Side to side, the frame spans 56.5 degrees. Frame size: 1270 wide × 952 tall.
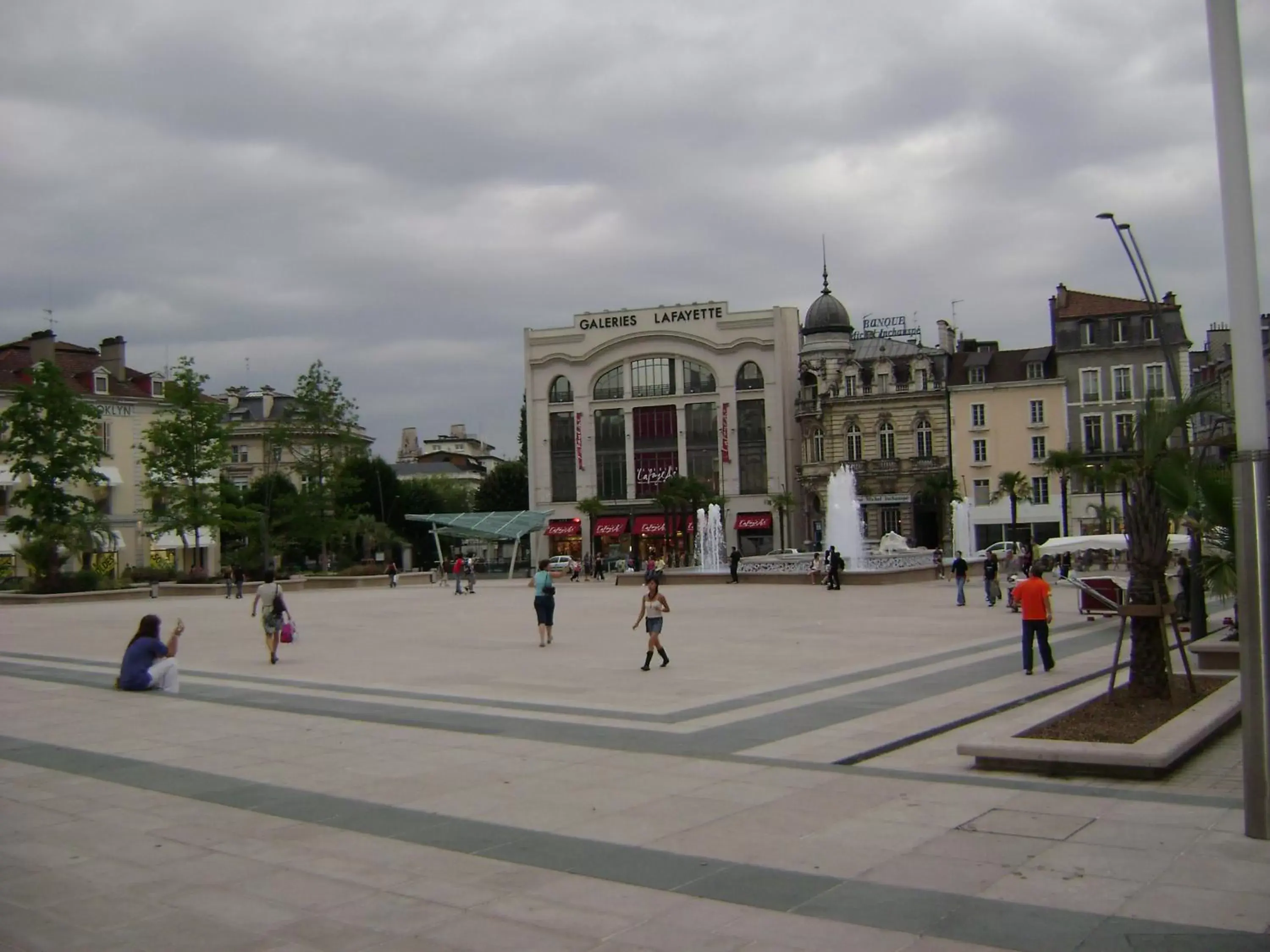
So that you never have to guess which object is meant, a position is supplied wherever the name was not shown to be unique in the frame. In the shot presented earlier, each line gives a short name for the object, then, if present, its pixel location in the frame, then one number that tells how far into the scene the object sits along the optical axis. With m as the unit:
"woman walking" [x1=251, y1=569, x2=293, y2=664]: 20.06
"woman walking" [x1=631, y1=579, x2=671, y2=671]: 17.77
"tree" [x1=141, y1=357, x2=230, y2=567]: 57.16
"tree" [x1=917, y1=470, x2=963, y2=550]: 72.25
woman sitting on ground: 16.39
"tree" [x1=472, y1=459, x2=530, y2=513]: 100.19
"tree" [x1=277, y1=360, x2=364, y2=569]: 65.25
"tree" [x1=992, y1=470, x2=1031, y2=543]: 65.81
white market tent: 38.66
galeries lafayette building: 82.06
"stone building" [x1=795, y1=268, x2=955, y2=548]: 76.62
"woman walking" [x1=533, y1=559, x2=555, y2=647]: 22.12
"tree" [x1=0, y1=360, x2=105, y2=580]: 49.94
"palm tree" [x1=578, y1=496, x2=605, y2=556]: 81.75
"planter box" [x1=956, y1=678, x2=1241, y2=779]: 9.25
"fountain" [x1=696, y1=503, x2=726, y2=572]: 65.62
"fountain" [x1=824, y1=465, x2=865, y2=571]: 52.75
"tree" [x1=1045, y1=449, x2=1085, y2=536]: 46.41
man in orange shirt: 16.41
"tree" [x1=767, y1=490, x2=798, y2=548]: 78.12
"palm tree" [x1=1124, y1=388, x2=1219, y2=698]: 12.04
